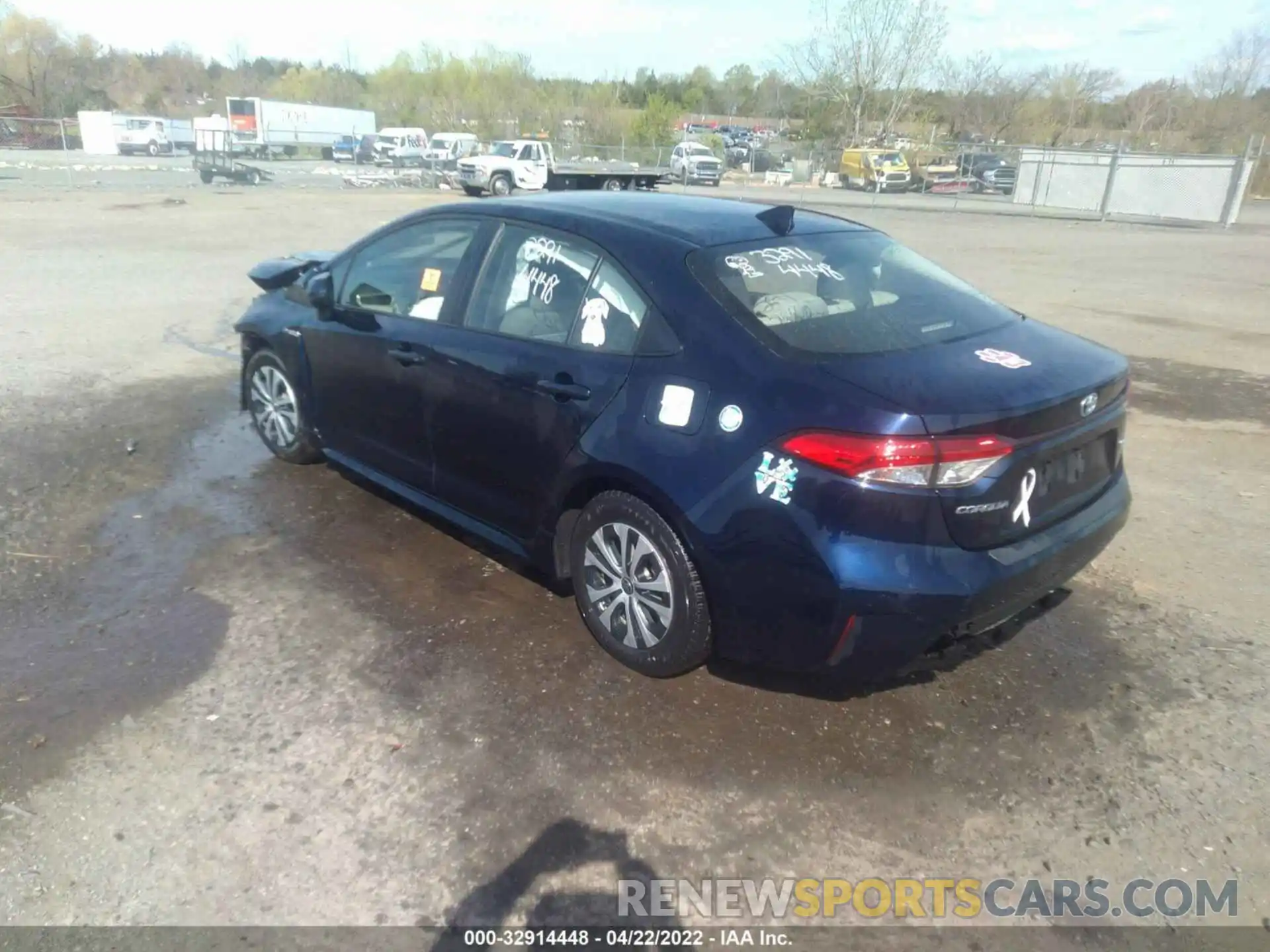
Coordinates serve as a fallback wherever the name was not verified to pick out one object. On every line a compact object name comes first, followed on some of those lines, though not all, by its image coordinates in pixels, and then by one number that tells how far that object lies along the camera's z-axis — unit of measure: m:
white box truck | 47.88
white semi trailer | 47.91
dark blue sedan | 2.76
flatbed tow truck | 27.64
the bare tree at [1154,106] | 59.31
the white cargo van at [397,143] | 42.31
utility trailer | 31.31
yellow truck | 39.06
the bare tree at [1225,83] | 56.06
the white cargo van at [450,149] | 36.31
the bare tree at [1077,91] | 63.17
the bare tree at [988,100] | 60.38
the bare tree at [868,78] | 51.41
